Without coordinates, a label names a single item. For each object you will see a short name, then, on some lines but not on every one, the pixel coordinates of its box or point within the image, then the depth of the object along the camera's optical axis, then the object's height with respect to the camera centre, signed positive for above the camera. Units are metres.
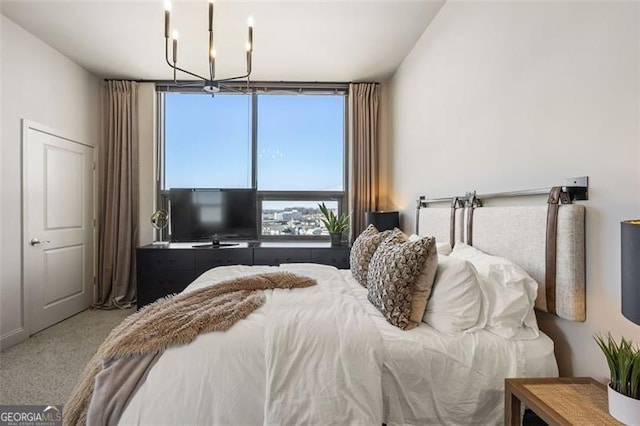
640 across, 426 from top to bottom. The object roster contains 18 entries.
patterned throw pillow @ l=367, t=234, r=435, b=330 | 1.45 -0.32
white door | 3.02 -0.14
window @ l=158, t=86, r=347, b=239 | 4.18 +0.86
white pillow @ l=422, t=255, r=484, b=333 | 1.38 -0.39
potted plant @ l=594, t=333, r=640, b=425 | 0.88 -0.49
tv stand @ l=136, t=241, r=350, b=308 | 3.45 -0.52
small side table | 0.95 -0.62
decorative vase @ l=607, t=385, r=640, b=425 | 0.87 -0.55
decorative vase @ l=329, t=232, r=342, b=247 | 3.72 -0.30
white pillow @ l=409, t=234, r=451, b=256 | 1.92 -0.22
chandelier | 1.89 +1.04
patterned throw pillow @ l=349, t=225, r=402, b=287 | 2.17 -0.29
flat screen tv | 3.72 -0.02
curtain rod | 4.07 +1.63
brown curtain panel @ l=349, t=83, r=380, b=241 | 4.00 +0.78
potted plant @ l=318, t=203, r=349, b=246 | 3.73 -0.18
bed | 1.16 -0.59
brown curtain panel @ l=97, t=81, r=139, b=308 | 3.85 +0.17
